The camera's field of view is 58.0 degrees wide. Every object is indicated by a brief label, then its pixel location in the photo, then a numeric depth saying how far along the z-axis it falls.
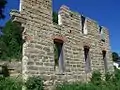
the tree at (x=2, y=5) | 13.87
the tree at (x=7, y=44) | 11.69
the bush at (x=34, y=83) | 4.64
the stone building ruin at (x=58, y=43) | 5.02
